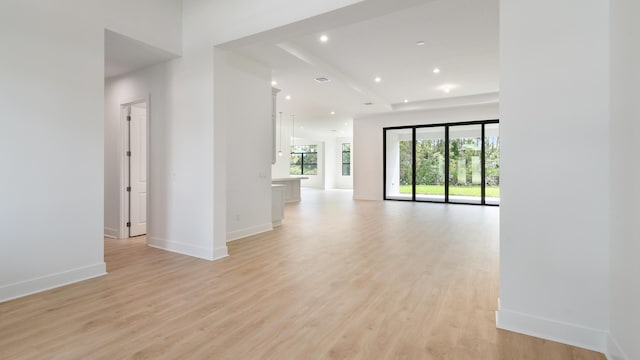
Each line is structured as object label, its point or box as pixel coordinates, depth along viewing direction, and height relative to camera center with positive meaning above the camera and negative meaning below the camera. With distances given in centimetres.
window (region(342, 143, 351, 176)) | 1889 +110
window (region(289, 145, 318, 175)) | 1955 +111
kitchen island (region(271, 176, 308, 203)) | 1061 -38
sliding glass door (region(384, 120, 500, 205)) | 973 +48
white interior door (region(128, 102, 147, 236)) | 538 +13
